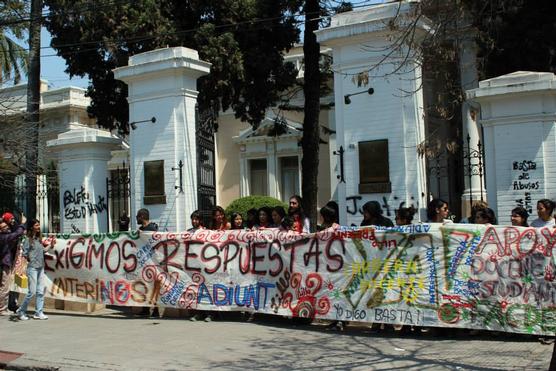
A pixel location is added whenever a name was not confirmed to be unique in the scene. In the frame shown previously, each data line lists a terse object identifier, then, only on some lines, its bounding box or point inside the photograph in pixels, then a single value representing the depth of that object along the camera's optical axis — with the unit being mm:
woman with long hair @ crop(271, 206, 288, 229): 9922
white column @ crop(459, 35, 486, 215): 14346
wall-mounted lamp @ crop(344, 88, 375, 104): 11259
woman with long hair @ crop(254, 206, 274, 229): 9992
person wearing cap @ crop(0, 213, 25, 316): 11078
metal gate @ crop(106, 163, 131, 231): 14398
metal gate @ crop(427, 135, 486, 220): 15335
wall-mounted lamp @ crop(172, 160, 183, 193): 12742
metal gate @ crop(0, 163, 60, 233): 16156
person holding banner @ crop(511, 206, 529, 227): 7988
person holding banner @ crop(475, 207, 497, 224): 8242
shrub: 22750
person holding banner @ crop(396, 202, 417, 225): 8773
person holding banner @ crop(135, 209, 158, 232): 10711
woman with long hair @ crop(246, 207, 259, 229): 10469
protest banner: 7590
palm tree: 16234
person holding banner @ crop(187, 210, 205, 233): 10430
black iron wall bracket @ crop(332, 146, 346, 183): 11469
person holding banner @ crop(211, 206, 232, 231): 10484
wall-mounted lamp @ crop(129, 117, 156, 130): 13319
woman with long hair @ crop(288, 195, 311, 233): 9383
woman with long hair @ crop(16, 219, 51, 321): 10516
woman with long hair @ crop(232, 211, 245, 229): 10445
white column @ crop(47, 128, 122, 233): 14336
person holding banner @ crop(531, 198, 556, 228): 7996
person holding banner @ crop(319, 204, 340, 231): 9047
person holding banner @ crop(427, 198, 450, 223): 8578
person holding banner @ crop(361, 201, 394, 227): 8875
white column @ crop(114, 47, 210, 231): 12789
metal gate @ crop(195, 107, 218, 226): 13148
